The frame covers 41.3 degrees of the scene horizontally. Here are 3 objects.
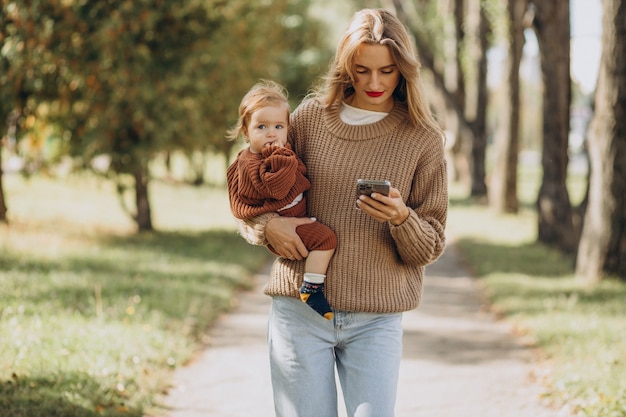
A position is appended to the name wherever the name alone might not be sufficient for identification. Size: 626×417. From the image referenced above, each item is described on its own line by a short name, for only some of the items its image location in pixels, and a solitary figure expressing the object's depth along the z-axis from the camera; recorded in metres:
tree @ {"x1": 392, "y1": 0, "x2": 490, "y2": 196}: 22.23
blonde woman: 3.14
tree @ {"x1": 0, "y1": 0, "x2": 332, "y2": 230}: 11.86
